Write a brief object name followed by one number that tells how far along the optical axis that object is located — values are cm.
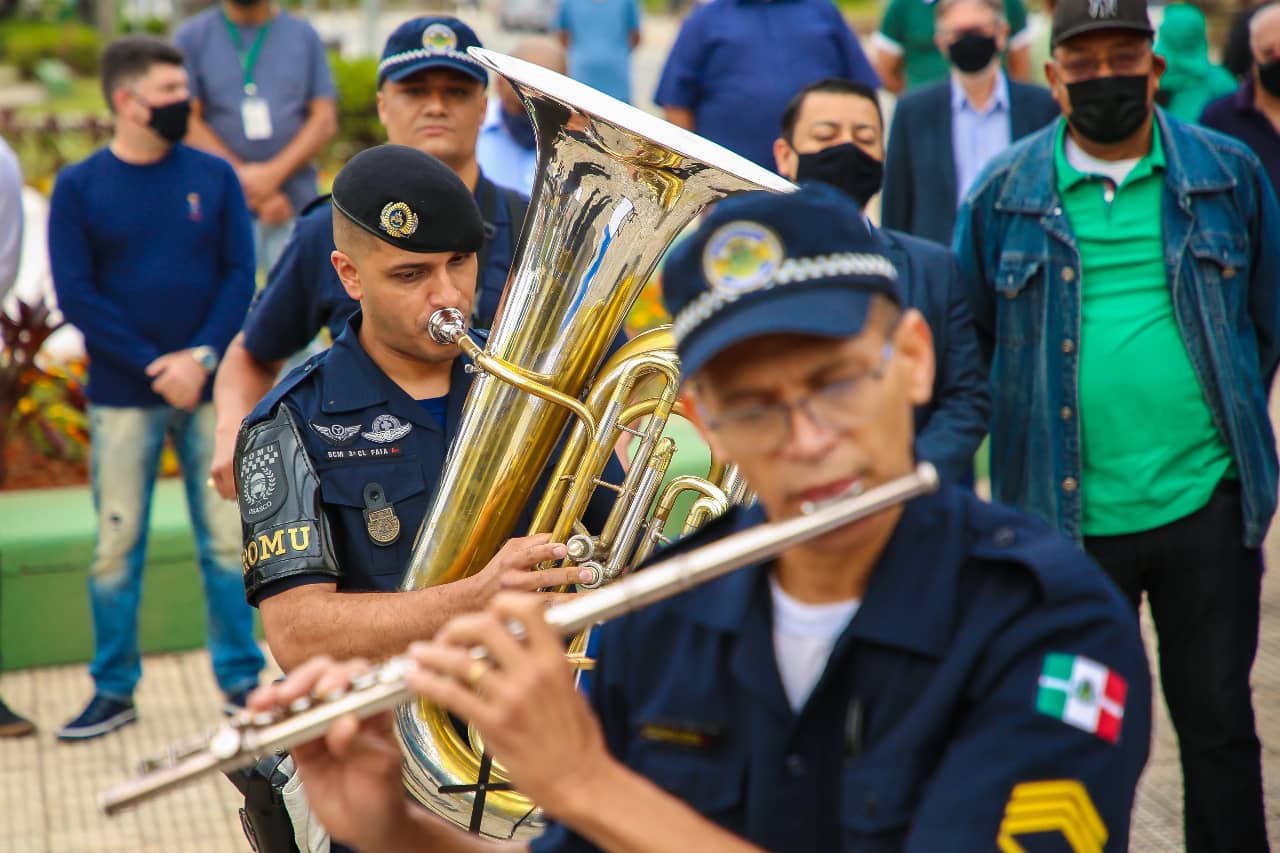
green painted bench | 1135
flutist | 313
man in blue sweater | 1030
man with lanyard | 1335
